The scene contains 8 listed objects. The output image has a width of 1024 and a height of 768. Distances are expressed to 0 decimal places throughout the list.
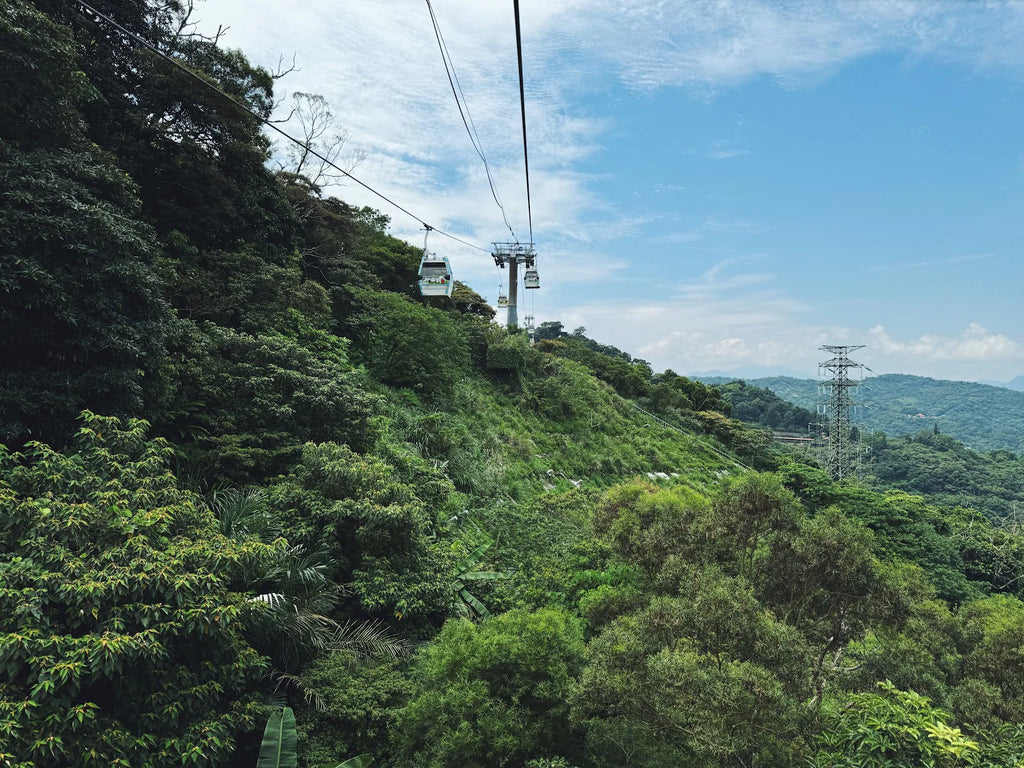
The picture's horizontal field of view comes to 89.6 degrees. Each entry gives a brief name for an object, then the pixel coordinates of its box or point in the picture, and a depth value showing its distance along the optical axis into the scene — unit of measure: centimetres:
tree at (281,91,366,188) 2481
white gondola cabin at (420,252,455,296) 2398
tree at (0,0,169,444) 705
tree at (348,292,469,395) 1923
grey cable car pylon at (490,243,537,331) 3984
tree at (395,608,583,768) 548
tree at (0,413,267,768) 405
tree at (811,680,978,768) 392
